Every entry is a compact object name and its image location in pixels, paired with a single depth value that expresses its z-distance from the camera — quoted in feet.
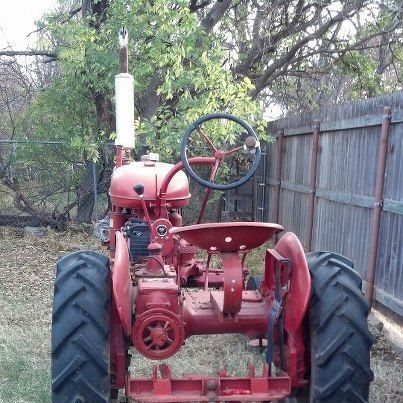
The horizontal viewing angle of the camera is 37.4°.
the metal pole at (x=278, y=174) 28.22
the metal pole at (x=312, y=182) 22.57
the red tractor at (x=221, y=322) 8.48
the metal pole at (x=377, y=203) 16.25
